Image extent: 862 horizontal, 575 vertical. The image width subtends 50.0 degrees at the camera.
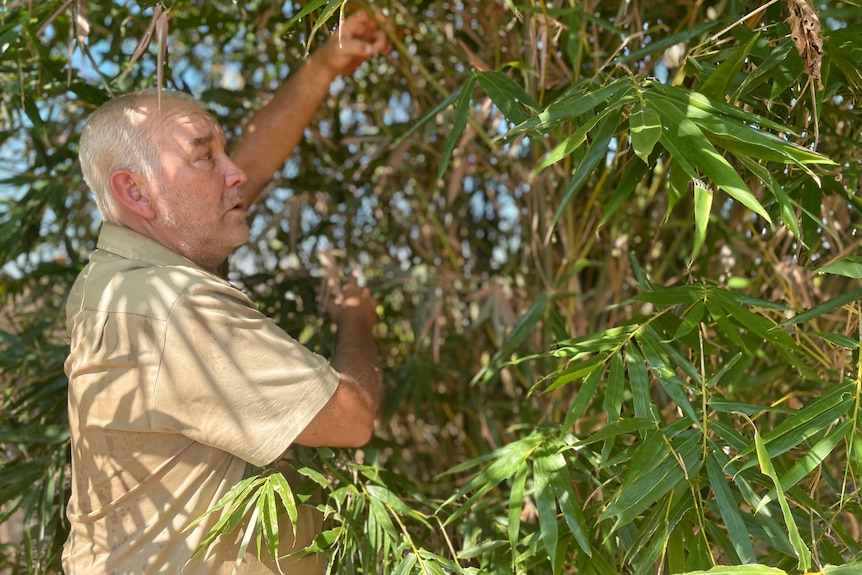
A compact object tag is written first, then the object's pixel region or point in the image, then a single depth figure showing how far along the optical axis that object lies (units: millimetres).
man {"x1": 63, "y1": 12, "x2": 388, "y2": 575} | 1218
